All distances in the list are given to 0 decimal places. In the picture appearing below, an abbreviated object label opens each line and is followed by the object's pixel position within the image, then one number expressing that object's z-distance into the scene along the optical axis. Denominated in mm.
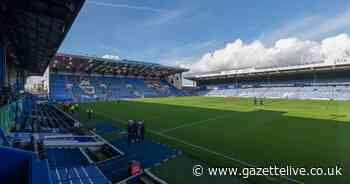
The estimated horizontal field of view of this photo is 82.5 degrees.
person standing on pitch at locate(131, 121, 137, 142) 11215
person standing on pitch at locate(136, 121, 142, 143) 11116
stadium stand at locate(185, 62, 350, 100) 52938
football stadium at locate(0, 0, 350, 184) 6730
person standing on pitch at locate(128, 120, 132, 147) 10871
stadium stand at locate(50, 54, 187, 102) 54228
